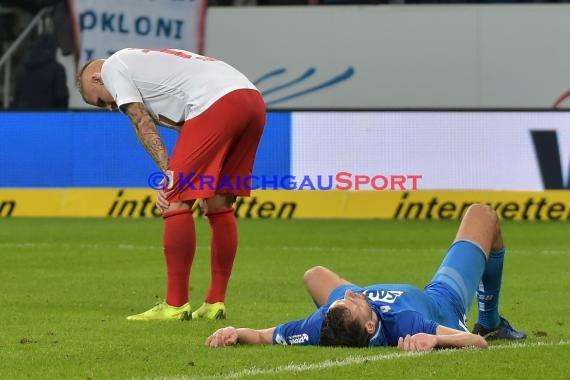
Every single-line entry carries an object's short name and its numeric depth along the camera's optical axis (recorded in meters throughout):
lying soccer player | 15.91
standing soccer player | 20.00
